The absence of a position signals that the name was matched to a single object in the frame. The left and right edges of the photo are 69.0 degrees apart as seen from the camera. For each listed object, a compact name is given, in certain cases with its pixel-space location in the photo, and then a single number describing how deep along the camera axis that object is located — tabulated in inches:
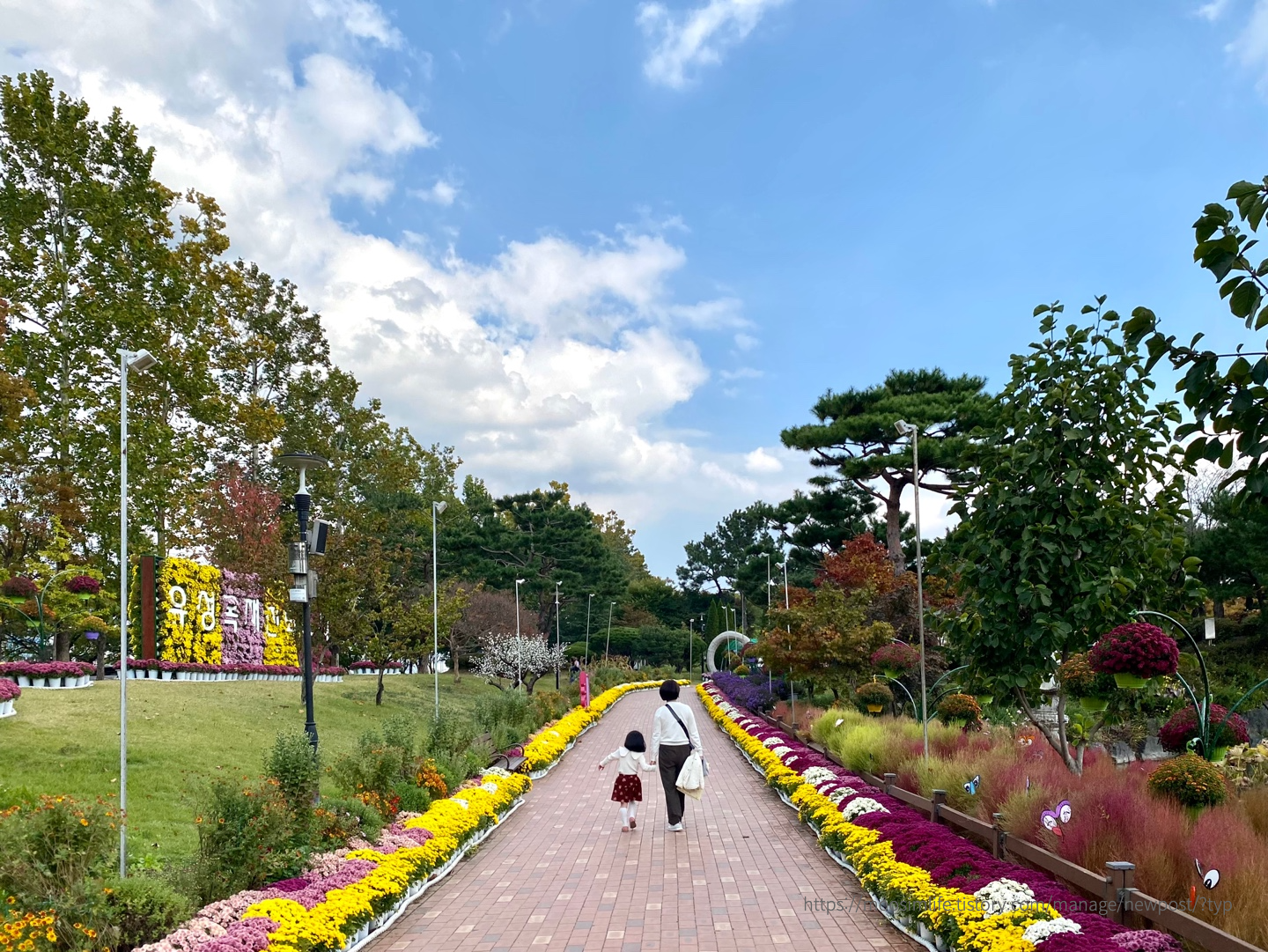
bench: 644.7
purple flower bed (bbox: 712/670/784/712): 1135.4
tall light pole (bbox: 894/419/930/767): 439.7
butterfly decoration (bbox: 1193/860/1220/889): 184.5
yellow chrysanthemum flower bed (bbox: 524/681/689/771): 676.1
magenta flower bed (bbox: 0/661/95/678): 800.3
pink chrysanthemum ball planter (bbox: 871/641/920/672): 657.6
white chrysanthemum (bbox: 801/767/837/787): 484.7
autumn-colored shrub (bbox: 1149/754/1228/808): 271.9
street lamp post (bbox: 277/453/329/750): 448.5
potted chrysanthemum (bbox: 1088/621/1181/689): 275.4
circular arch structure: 2158.0
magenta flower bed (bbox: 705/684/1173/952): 204.5
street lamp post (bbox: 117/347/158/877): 305.7
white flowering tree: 1611.7
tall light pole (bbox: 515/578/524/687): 1535.9
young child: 449.1
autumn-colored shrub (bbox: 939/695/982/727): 553.0
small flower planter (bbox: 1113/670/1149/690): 278.5
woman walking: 439.2
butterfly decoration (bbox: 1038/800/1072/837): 258.1
